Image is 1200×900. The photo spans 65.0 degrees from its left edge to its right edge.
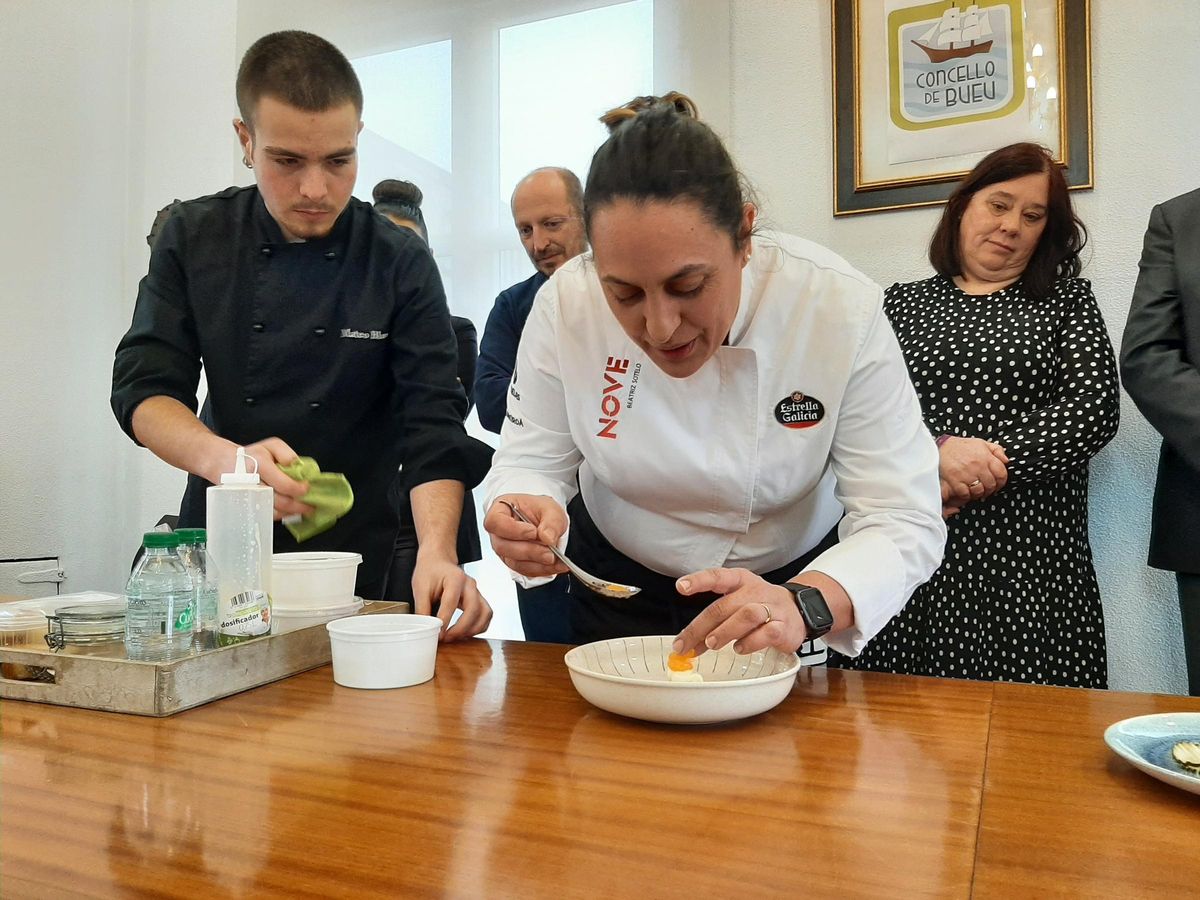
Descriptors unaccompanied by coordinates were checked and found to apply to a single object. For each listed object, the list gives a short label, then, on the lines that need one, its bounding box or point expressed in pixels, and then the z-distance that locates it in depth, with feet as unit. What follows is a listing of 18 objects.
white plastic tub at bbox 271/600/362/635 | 4.16
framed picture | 7.88
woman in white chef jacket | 3.56
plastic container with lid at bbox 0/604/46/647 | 3.76
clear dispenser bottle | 3.69
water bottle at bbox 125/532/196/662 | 3.41
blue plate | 2.44
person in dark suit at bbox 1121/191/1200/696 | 6.00
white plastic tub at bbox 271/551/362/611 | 4.29
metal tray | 3.31
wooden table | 2.04
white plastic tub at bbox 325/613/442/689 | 3.68
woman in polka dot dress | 5.90
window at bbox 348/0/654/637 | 10.55
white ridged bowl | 3.00
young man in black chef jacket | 5.27
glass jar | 3.65
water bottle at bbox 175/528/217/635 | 3.54
